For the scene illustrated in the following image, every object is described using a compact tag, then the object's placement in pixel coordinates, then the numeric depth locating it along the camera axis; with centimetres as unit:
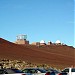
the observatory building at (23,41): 19094
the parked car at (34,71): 2499
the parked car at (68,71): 2610
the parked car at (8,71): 2136
